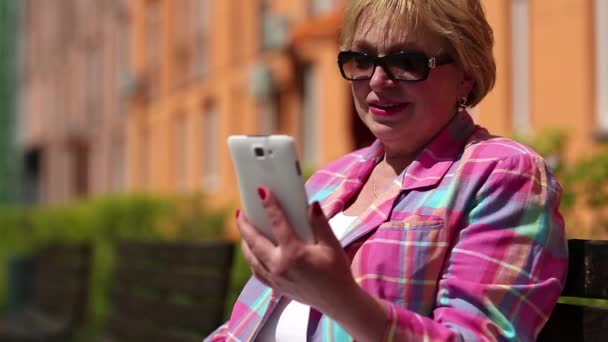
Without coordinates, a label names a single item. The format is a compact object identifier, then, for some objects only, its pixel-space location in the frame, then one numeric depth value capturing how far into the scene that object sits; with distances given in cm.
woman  181
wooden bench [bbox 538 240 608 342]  218
